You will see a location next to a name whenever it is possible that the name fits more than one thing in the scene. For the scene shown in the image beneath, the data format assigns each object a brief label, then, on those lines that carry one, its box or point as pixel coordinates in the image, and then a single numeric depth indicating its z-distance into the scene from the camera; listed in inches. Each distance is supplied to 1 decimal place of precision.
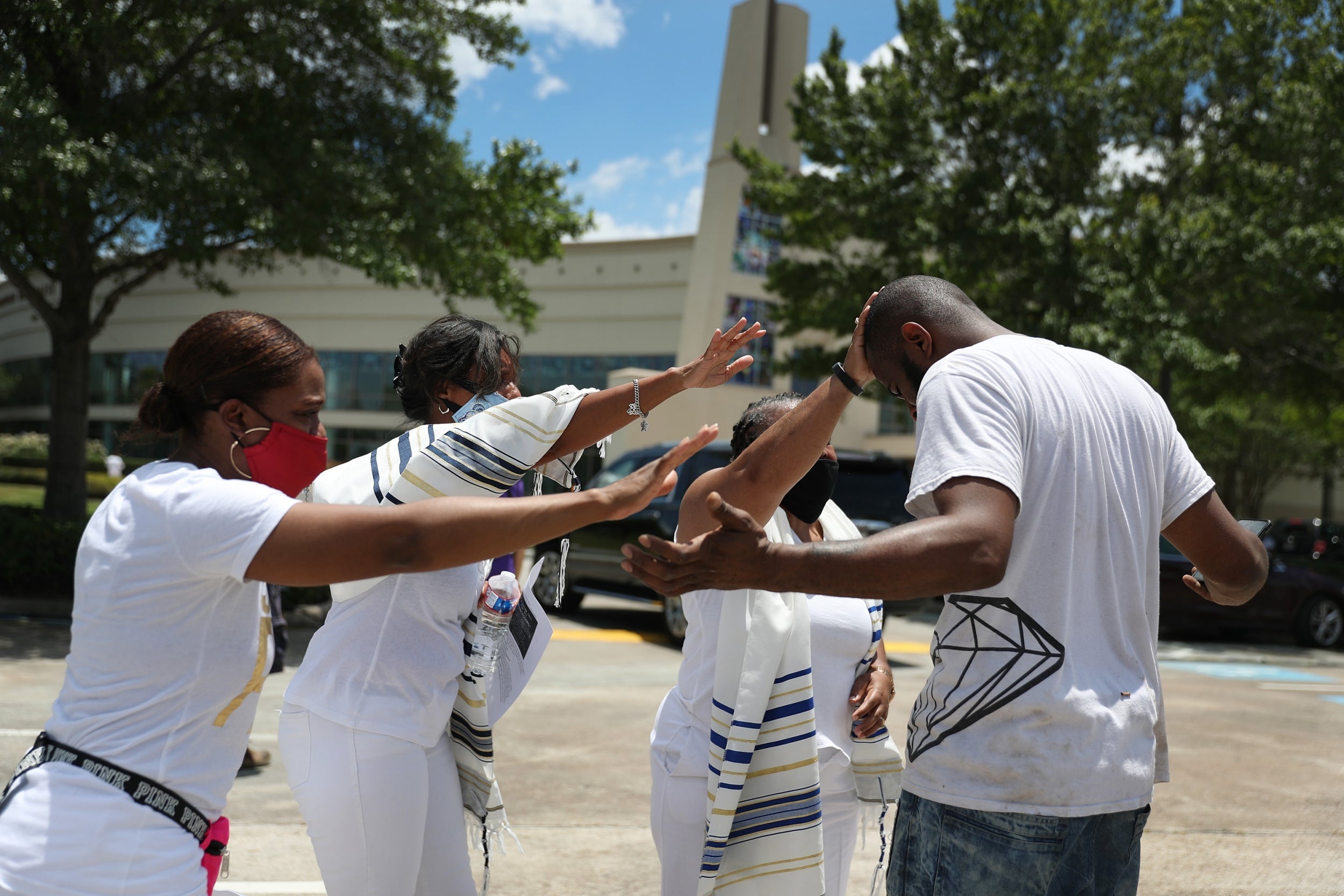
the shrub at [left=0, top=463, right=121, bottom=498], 1352.1
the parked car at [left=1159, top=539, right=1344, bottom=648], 573.6
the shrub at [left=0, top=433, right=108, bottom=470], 1637.6
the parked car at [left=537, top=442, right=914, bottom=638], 443.8
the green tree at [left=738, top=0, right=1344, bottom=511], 599.8
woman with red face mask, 74.1
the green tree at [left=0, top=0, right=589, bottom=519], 416.8
